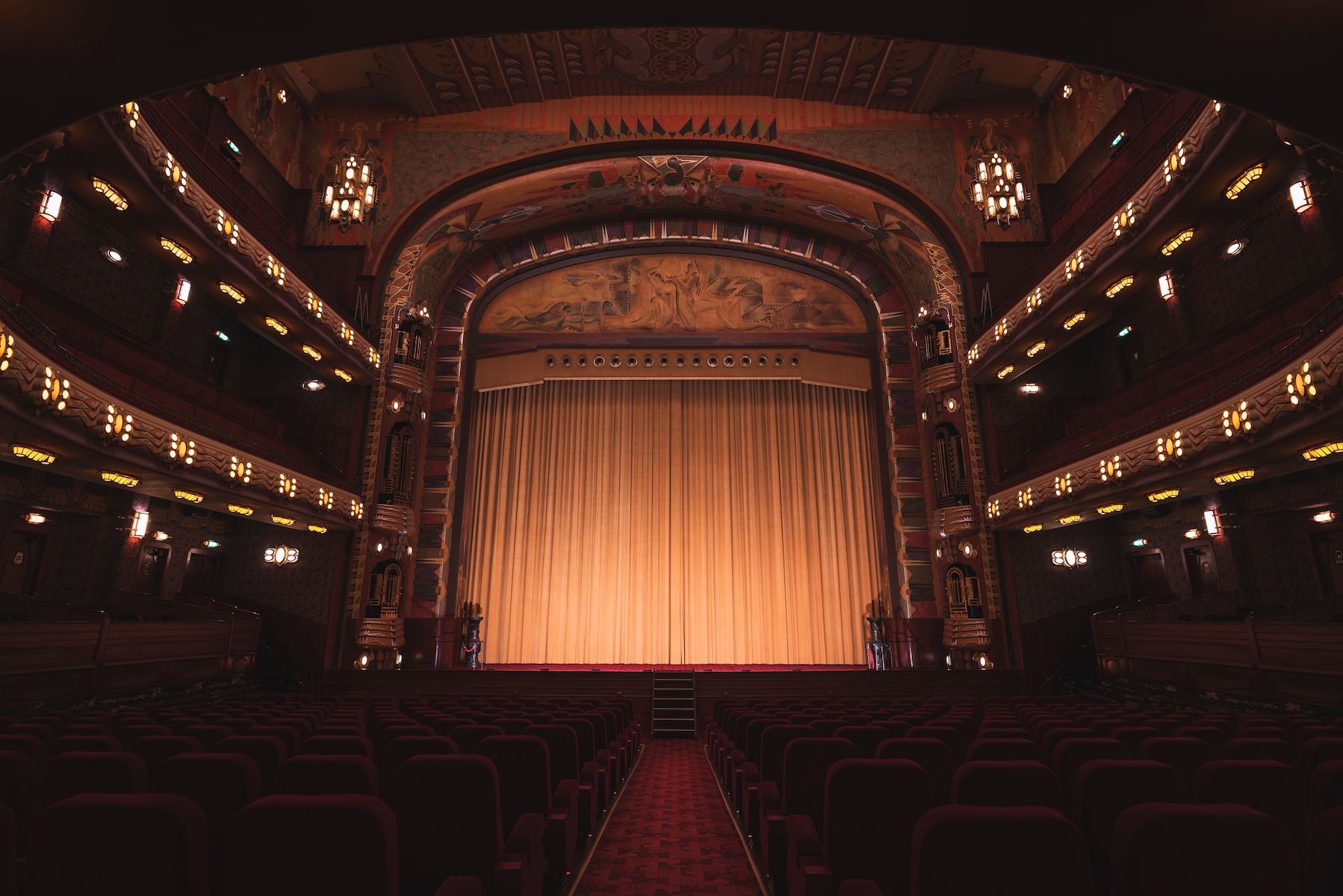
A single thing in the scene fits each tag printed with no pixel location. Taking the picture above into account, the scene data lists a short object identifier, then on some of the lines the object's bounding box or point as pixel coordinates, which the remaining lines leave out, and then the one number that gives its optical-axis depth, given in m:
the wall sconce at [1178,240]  10.59
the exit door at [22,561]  10.77
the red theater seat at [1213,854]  1.50
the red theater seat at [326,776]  2.49
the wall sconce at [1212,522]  12.18
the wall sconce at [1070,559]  14.67
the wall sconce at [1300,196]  8.86
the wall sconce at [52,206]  9.08
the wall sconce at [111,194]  9.52
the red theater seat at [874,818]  2.44
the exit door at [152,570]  13.02
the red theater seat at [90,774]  2.52
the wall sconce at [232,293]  12.03
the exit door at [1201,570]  12.61
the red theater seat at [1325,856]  1.47
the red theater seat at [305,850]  1.58
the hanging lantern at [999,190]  15.25
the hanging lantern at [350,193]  15.66
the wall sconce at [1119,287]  11.63
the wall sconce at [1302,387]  6.89
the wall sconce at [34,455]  7.91
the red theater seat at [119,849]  1.58
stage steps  11.65
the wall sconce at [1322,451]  7.62
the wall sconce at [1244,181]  9.27
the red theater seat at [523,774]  3.34
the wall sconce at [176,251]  10.77
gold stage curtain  18.61
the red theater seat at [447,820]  2.47
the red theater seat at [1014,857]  1.50
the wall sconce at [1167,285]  12.34
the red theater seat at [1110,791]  2.40
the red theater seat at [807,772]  3.45
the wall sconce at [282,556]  14.91
